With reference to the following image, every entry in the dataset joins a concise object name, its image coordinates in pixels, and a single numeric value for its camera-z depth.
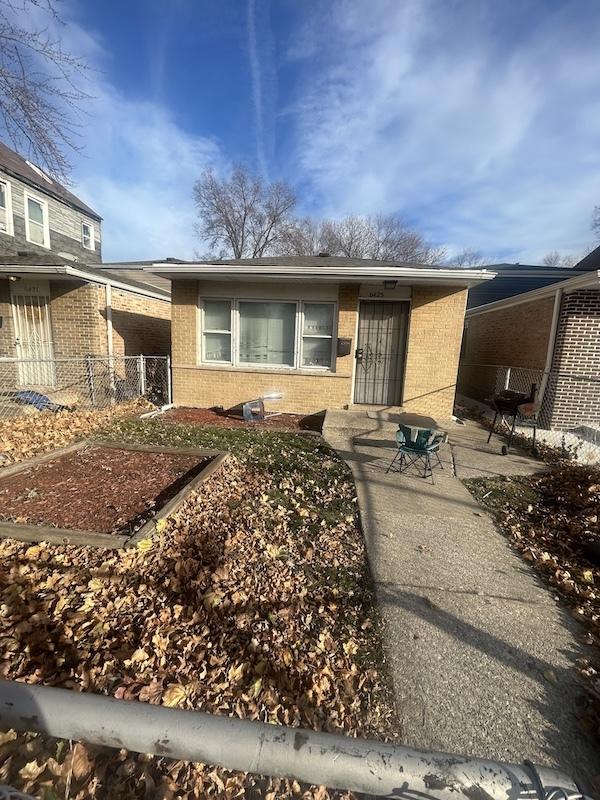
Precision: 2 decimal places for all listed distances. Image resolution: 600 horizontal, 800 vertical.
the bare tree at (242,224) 31.46
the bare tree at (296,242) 32.53
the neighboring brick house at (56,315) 9.31
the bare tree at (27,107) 5.80
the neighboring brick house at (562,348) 7.20
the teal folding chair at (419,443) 4.91
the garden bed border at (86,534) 3.01
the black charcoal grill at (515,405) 5.97
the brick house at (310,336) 7.91
